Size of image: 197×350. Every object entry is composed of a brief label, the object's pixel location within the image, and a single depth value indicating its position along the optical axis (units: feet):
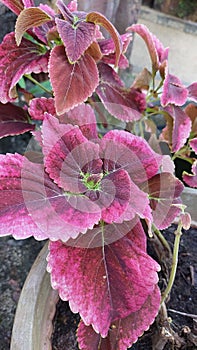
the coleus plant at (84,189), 1.39
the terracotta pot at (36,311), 1.74
